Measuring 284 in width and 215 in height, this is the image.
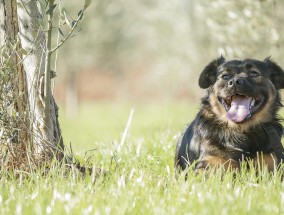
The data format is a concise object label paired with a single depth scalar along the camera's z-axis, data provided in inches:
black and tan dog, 528.1
